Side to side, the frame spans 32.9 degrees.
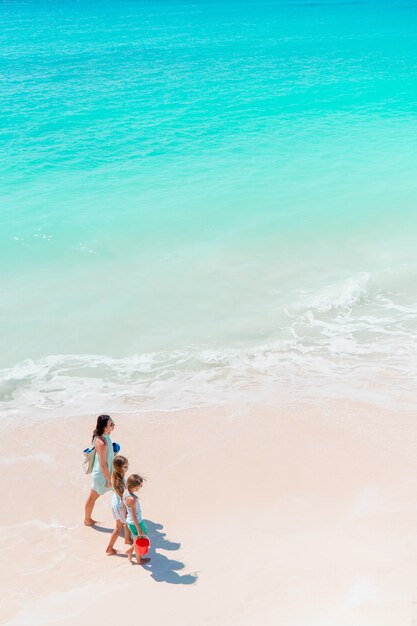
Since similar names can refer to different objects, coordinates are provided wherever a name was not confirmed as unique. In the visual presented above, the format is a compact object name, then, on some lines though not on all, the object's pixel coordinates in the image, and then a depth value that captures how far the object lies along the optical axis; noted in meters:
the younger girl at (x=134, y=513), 6.70
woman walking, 7.27
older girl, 6.81
